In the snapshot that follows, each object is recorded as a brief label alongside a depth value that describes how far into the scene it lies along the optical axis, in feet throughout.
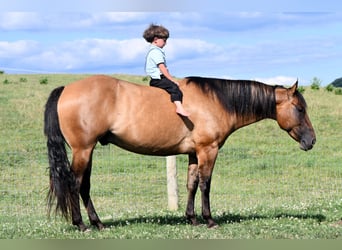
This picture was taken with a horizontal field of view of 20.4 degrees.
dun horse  38.62
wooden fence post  55.61
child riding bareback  40.59
